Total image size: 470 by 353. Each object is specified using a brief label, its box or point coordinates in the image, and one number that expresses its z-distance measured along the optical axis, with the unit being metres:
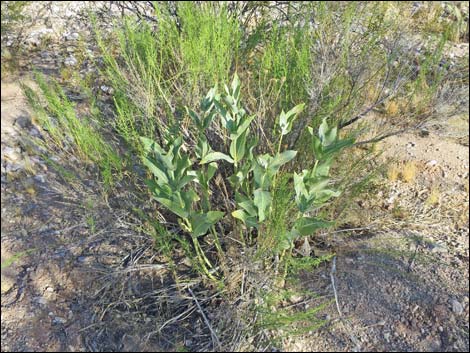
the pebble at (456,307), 2.16
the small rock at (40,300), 2.22
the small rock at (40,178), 2.92
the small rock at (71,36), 3.98
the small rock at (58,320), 2.15
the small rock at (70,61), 3.54
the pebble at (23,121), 3.34
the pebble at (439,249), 2.44
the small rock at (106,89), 3.20
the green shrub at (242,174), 1.66
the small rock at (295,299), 2.19
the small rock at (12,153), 3.07
